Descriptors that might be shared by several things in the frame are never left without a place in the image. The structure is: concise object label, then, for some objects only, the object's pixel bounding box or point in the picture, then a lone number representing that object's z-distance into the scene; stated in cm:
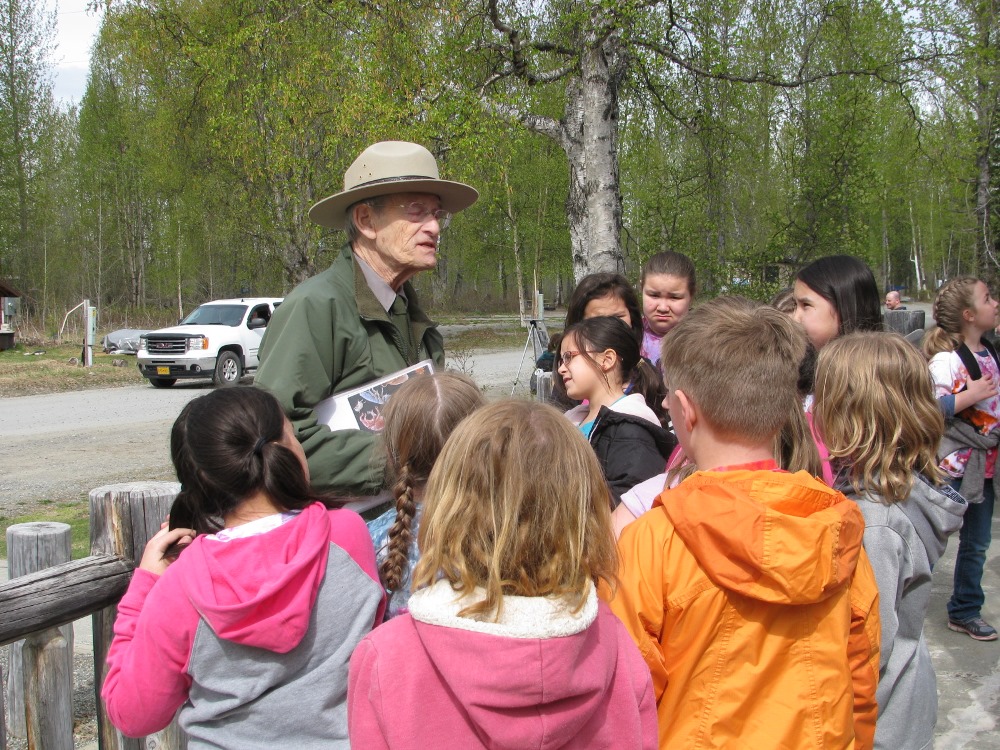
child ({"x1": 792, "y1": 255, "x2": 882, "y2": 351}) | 311
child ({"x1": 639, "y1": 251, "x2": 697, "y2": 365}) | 401
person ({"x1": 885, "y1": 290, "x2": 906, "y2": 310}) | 1448
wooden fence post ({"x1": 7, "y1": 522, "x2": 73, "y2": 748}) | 239
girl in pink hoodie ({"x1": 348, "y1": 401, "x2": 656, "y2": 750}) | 141
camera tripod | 1238
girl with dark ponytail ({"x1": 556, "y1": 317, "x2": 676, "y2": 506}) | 273
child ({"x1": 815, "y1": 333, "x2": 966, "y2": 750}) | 230
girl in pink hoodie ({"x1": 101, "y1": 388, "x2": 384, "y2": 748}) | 177
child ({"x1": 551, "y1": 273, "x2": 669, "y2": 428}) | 390
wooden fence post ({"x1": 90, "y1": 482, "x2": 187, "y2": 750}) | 238
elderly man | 238
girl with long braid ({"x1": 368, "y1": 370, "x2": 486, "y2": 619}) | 197
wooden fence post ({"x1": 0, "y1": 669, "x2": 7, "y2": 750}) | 209
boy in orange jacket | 172
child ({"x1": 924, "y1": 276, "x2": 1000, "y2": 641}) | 442
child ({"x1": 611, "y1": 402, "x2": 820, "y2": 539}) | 212
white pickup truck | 1770
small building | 2358
